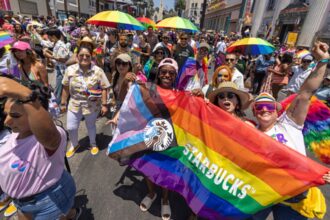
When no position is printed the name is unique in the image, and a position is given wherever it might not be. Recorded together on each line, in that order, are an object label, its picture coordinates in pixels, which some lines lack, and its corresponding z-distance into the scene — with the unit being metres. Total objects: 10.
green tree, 89.12
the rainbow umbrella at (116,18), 5.33
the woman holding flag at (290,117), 1.88
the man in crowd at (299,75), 4.93
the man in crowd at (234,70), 3.83
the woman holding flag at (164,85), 2.75
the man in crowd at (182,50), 4.98
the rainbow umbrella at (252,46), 4.62
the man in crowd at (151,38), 9.64
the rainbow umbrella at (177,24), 6.12
